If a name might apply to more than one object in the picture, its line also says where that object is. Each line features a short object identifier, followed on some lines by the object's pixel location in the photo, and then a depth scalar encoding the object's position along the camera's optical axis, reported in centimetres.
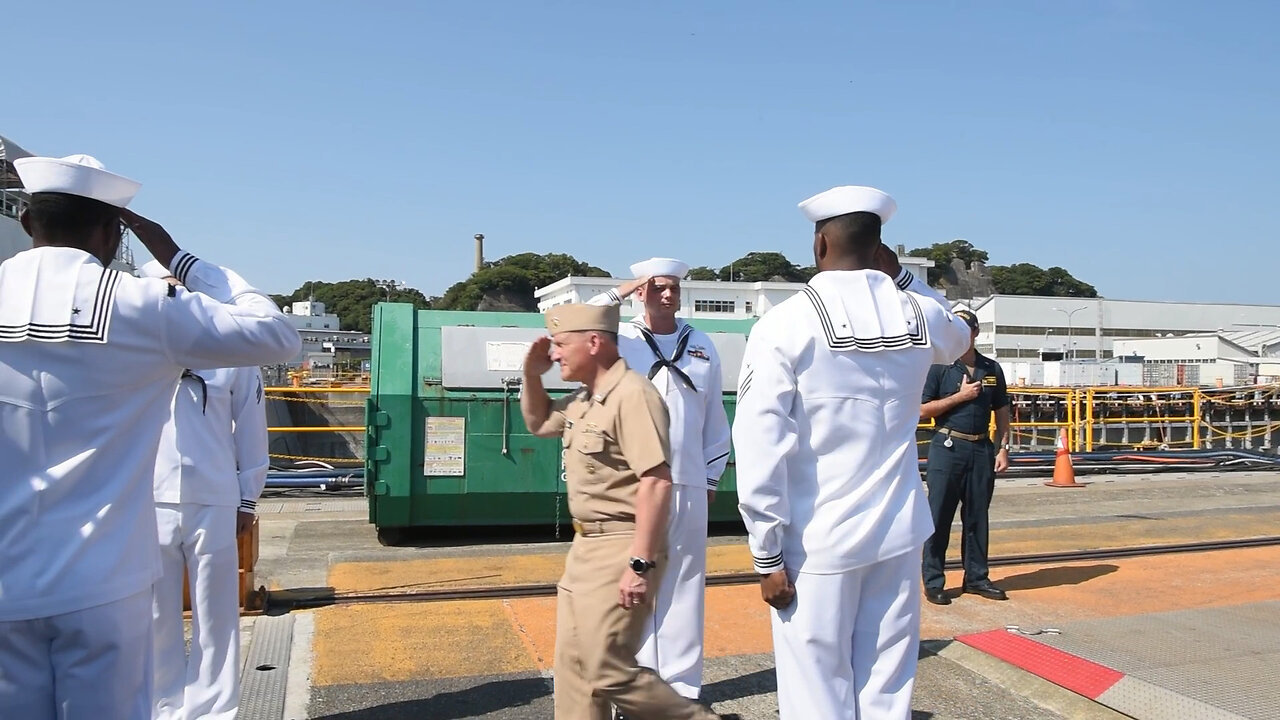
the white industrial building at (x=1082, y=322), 7606
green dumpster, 861
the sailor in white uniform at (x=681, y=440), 456
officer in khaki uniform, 338
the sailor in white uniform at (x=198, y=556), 414
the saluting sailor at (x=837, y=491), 326
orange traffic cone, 1423
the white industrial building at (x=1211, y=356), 4606
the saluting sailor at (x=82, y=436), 246
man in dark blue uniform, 692
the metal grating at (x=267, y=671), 467
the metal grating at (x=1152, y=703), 445
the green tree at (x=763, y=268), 11219
